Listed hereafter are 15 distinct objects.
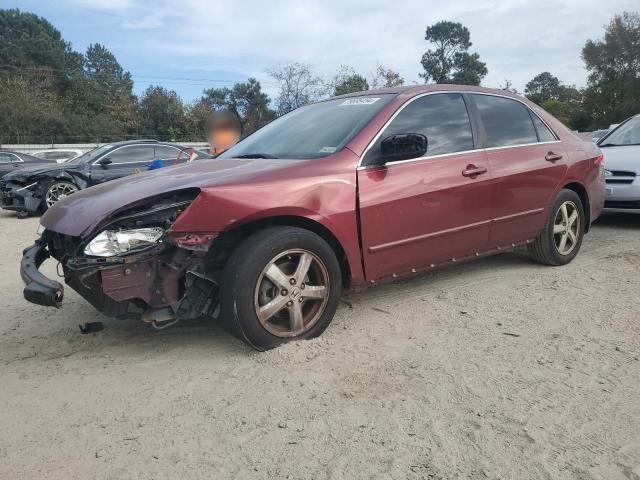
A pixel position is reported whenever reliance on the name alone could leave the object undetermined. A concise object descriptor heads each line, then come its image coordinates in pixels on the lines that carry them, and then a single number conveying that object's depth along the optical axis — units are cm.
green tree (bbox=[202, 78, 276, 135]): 3922
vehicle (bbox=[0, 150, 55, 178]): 1523
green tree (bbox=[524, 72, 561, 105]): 9612
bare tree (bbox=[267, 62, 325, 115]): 3828
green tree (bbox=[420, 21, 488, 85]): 6178
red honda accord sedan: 288
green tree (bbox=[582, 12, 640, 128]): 4829
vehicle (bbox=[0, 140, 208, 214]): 1008
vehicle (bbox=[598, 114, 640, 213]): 659
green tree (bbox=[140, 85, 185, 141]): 4691
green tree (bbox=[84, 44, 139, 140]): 4784
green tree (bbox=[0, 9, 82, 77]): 5778
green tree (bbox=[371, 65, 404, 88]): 3872
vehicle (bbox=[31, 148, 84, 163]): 2109
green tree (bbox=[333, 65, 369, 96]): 3725
